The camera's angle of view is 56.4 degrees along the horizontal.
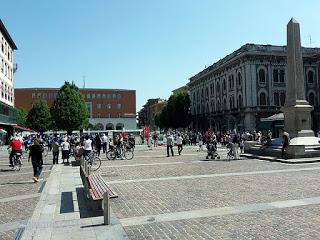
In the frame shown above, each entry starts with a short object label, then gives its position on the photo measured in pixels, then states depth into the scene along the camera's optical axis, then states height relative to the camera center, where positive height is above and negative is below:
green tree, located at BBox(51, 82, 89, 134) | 58.81 +4.82
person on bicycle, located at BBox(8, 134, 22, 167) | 15.07 -0.64
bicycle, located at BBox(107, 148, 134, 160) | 19.00 -1.35
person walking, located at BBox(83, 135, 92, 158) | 15.13 -0.75
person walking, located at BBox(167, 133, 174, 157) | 20.35 -0.75
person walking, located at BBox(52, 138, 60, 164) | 17.11 -0.99
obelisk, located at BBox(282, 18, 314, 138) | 17.32 +2.27
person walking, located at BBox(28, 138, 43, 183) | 11.18 -0.83
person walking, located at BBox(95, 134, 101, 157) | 20.85 -0.71
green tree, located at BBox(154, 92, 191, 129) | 66.90 +4.69
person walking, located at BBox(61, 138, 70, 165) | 17.03 -0.94
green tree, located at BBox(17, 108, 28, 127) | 73.21 +4.24
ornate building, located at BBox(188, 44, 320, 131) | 48.33 +7.94
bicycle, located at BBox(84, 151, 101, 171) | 14.64 -1.41
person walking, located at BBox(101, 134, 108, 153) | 24.28 -0.66
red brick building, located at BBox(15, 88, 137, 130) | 86.64 +8.62
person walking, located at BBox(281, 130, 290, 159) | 15.55 -0.62
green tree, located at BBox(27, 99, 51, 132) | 71.50 +4.31
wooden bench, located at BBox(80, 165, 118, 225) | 5.77 -1.29
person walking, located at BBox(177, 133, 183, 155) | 21.57 -0.82
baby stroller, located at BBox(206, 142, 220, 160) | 17.38 -1.15
